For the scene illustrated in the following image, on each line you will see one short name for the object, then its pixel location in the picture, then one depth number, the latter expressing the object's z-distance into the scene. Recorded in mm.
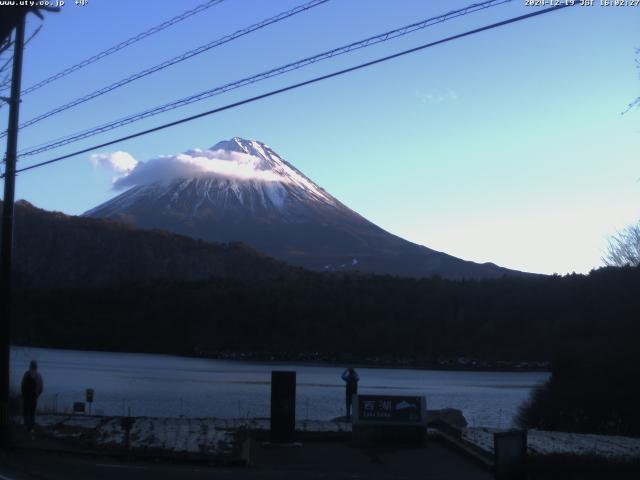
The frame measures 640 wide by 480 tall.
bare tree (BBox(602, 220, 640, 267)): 54375
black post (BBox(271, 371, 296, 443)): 18562
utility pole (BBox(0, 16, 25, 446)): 19016
